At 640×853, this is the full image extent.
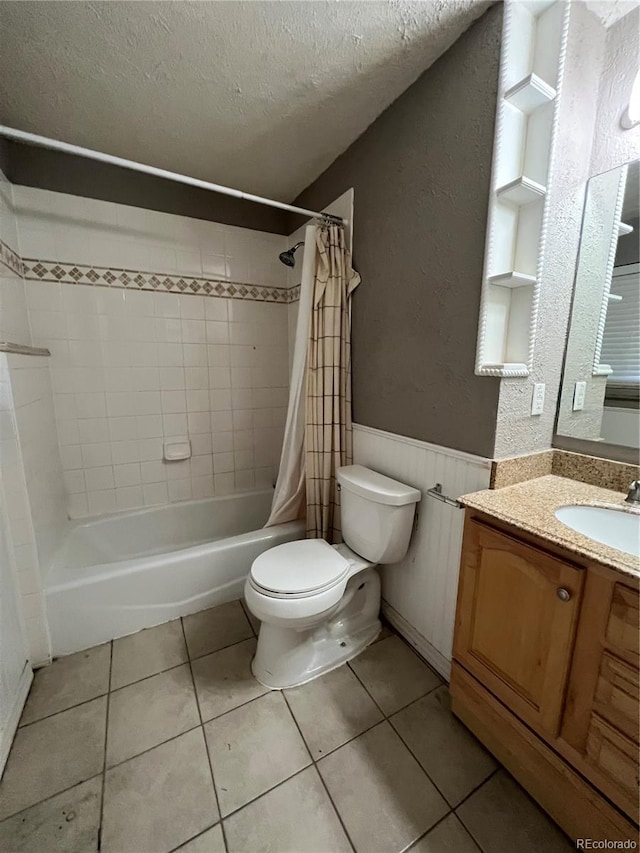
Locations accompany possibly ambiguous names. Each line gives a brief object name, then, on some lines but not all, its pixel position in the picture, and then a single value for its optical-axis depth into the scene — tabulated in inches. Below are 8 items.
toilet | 49.2
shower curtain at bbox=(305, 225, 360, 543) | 65.5
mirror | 42.7
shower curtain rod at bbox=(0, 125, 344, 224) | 44.1
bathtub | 57.7
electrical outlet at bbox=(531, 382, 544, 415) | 46.8
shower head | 80.4
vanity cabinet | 28.8
